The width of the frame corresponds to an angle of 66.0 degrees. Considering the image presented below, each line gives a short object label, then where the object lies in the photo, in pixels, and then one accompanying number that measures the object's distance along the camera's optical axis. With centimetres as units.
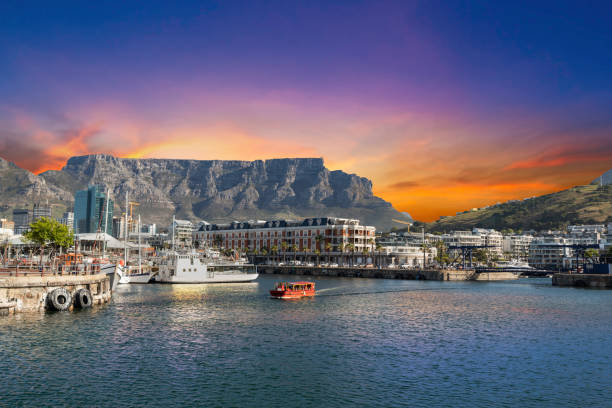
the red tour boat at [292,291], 9438
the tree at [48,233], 9956
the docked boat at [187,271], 12775
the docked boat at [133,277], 12527
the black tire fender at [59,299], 6038
